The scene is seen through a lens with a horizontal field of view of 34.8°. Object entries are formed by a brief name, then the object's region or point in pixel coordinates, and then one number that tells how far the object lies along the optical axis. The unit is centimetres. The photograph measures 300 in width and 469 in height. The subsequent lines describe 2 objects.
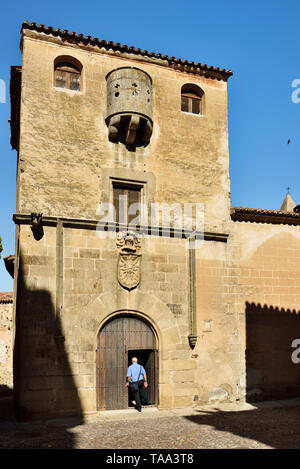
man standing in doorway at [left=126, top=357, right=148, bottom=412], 1120
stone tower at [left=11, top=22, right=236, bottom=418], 1088
